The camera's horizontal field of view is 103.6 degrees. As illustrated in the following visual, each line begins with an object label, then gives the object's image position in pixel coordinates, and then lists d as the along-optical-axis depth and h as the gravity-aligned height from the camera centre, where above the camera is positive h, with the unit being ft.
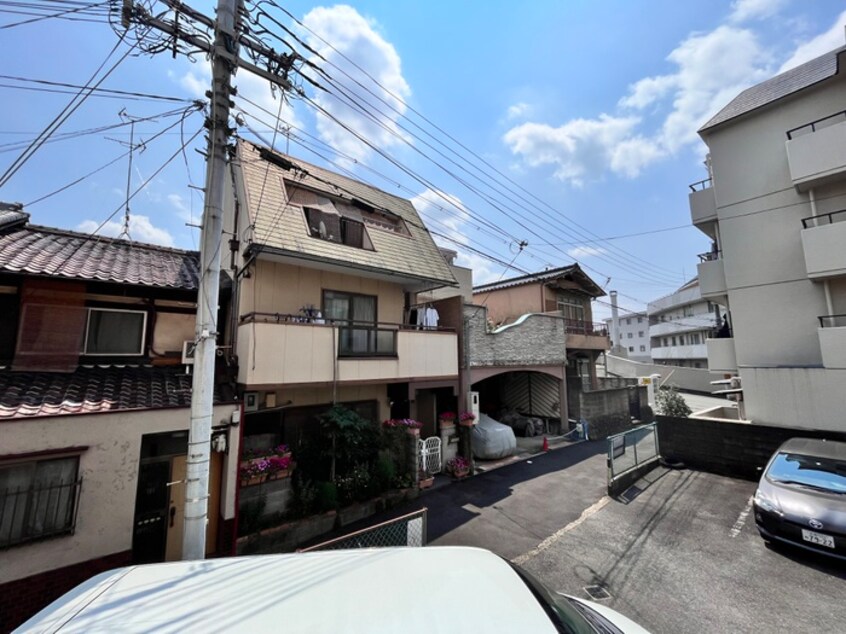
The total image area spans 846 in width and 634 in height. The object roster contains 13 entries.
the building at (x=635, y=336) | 154.92 +10.79
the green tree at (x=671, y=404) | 42.24 -5.93
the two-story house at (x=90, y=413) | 13.73 -2.17
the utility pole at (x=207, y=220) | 12.26 +5.80
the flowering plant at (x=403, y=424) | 28.84 -5.36
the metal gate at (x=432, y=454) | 30.66 -8.72
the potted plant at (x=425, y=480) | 28.45 -10.21
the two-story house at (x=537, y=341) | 38.55 +2.52
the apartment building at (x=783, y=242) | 28.73 +11.04
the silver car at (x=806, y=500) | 16.66 -7.69
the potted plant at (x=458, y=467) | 30.89 -9.91
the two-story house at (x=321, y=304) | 22.98 +5.00
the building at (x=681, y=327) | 106.22 +10.50
